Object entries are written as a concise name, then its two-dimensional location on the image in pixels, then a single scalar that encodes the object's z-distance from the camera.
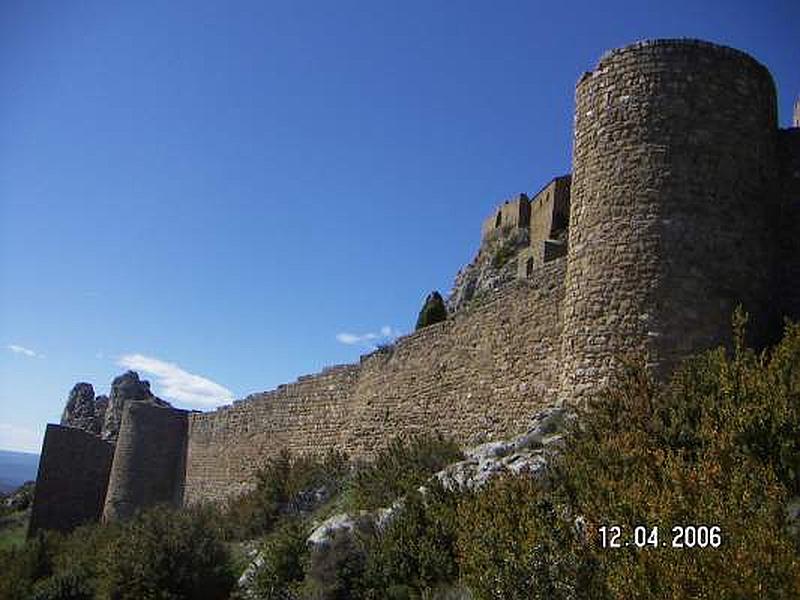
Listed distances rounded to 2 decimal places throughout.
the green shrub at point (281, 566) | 10.70
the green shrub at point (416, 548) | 8.45
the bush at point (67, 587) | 14.45
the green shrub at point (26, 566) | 15.27
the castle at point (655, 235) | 9.95
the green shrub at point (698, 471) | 5.01
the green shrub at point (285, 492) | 15.45
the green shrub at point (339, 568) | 9.56
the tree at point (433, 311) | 25.08
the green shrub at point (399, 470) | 11.11
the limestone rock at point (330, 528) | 10.31
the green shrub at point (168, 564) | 12.62
